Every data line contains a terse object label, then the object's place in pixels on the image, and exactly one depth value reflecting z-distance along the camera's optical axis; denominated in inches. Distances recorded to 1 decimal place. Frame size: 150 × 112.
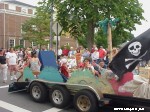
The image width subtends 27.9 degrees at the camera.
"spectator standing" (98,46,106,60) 657.4
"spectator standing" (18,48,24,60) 975.0
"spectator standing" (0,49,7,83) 535.3
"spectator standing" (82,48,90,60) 685.7
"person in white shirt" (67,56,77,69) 586.1
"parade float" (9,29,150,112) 283.7
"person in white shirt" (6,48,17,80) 579.5
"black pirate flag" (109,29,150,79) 279.3
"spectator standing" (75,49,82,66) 645.3
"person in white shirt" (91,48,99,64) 646.3
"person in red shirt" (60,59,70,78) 368.2
